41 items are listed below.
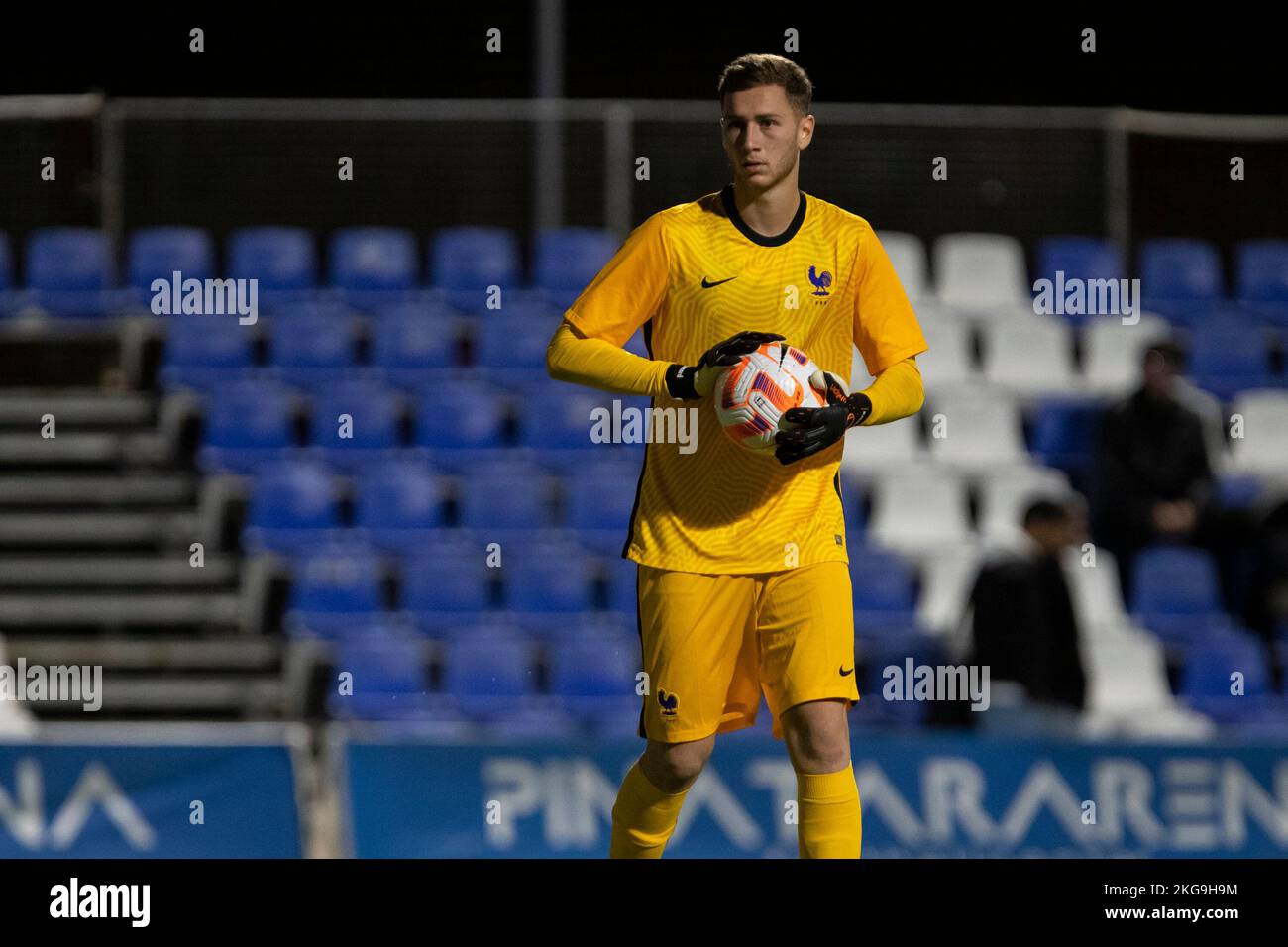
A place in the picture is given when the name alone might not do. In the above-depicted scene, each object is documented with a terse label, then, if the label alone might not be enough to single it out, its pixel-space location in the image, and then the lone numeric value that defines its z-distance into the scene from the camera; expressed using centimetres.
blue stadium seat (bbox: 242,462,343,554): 998
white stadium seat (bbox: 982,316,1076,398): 1085
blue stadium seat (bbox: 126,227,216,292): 1095
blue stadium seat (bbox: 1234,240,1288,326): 1144
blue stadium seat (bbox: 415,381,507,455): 1023
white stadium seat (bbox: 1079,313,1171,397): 1086
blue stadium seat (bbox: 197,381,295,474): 1030
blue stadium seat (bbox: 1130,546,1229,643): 981
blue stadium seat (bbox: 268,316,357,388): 1052
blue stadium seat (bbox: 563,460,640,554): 970
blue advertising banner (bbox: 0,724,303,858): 776
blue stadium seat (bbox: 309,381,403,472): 1016
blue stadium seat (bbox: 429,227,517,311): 1099
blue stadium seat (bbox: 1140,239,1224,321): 1140
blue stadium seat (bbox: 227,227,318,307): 1108
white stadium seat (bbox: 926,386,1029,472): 1036
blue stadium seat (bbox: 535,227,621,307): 1063
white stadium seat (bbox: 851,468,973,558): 1009
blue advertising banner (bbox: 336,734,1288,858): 790
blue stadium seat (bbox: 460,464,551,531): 971
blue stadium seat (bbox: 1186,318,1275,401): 1096
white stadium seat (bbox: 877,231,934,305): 1065
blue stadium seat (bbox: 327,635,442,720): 898
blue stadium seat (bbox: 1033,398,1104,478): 1040
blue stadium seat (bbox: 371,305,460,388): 1062
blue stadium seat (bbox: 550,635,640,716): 914
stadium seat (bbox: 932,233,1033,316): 1099
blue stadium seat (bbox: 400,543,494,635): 948
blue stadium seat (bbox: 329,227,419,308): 1107
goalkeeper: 495
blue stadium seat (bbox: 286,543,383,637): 950
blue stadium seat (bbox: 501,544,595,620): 950
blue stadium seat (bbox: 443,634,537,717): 912
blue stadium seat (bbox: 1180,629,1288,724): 930
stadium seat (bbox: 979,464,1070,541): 992
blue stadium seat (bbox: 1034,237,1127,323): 1077
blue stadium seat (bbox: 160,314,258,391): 1073
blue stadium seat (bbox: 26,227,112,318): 1102
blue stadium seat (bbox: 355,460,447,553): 982
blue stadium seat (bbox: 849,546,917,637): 942
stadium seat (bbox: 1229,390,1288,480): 1066
